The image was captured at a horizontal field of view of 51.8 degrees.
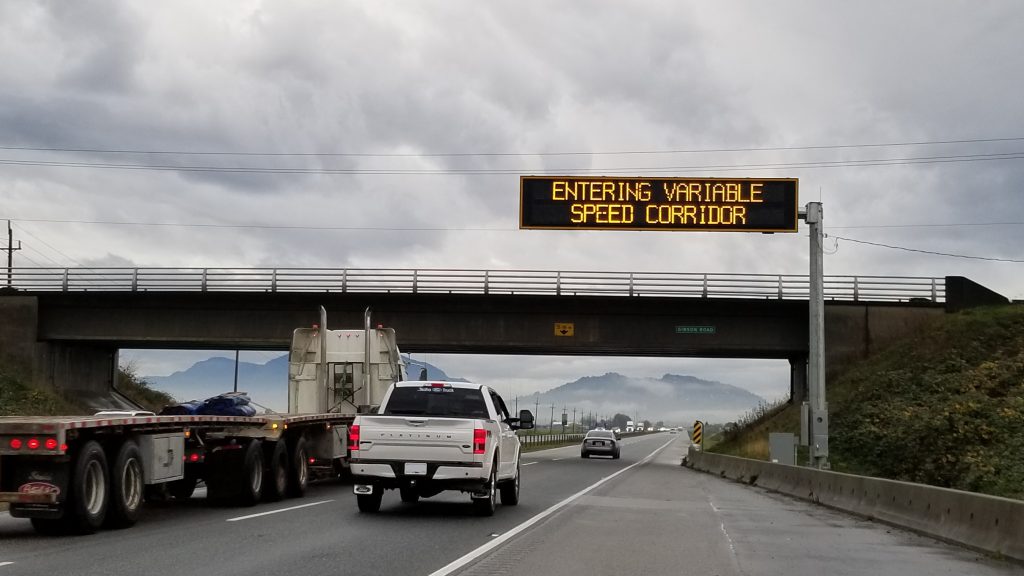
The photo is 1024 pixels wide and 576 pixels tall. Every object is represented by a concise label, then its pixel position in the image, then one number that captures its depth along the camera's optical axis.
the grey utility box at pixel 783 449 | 29.33
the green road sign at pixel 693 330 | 43.41
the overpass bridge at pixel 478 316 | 43.00
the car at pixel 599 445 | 54.91
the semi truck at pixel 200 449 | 11.74
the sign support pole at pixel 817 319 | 26.25
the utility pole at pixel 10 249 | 74.44
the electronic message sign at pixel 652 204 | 29.67
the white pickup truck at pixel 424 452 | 15.17
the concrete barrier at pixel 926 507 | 12.06
